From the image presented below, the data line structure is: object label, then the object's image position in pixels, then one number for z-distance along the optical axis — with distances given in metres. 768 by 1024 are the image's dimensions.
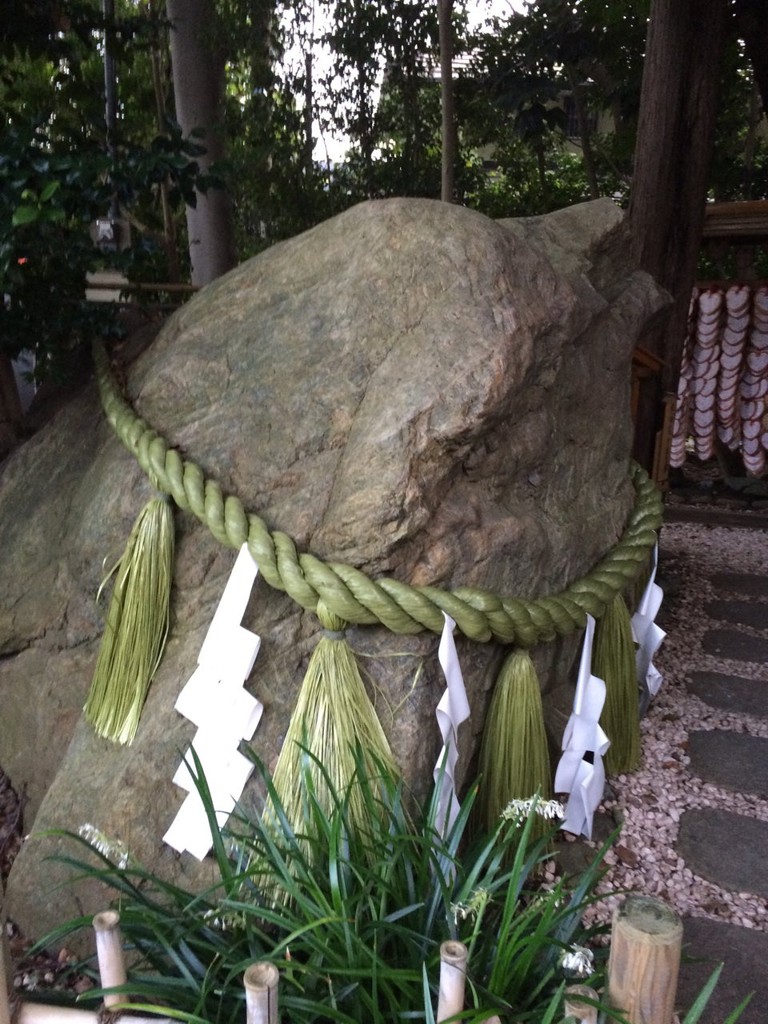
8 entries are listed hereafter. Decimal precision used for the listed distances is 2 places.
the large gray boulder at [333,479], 1.62
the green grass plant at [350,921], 1.21
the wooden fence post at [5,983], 1.04
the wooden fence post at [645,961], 0.99
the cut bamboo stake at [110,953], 1.11
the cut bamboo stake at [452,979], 1.03
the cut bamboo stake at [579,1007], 1.00
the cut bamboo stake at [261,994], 1.00
